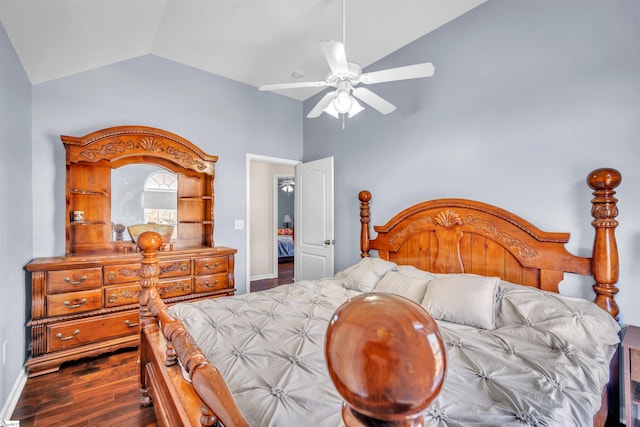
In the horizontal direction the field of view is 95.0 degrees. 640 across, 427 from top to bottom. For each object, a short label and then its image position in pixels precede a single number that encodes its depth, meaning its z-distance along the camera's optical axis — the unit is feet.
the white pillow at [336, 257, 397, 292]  8.26
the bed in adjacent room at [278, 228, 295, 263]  25.18
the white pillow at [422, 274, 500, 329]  5.82
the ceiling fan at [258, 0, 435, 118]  5.78
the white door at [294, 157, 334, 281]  12.51
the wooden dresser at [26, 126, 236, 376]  8.05
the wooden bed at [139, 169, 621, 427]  3.62
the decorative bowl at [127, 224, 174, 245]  10.02
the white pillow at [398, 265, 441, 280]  7.70
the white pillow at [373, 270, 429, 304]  7.08
